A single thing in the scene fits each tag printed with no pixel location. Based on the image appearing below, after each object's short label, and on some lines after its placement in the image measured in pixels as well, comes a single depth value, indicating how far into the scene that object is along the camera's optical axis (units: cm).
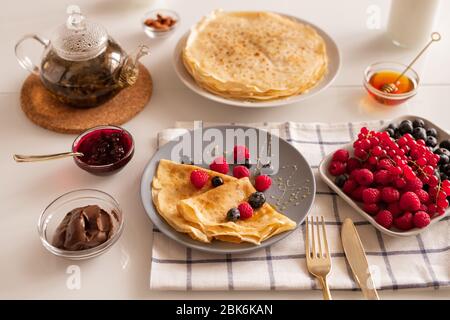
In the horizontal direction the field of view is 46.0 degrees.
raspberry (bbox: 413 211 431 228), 125
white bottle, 181
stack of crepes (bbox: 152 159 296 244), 124
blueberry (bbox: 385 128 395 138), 149
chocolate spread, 121
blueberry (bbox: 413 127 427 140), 146
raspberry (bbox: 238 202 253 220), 128
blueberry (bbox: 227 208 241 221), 127
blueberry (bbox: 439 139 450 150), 145
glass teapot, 153
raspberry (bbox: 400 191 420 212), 127
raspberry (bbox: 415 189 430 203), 128
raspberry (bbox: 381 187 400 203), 129
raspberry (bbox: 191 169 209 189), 135
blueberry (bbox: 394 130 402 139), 149
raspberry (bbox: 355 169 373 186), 133
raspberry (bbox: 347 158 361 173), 140
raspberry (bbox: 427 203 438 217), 129
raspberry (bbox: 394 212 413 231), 127
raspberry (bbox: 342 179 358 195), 136
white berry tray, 126
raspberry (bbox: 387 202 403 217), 129
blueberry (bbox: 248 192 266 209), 131
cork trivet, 160
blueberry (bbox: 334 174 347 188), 138
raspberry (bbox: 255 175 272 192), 137
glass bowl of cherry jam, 142
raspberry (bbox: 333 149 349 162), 142
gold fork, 120
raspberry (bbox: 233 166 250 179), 140
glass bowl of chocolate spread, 121
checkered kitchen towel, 120
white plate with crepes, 159
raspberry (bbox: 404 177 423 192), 129
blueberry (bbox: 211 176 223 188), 136
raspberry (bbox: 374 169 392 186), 132
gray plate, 123
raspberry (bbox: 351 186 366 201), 134
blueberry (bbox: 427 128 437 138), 148
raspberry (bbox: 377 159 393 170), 133
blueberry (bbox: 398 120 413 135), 148
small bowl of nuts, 193
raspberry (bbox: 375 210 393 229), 127
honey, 169
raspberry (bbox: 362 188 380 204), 130
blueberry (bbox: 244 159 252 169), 144
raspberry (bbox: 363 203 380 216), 130
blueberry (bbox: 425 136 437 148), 145
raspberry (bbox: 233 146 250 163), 145
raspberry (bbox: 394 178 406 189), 129
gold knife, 118
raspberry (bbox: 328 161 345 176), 141
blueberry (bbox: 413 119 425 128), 150
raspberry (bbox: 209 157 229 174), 142
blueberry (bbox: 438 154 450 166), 139
